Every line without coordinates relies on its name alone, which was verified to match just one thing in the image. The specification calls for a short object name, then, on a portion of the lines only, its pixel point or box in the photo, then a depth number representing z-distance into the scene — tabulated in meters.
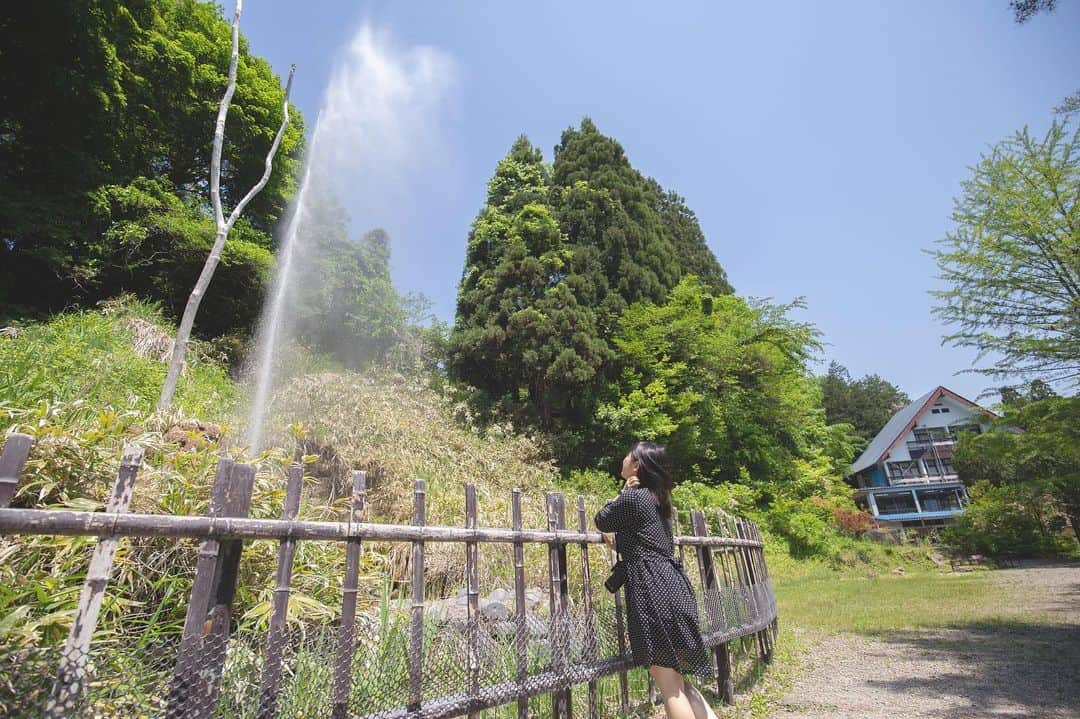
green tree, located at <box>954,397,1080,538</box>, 7.30
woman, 2.59
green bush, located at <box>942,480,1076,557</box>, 17.48
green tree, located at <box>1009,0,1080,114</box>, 4.15
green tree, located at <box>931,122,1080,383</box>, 7.62
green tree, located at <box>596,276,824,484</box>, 14.87
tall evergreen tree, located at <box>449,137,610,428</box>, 14.60
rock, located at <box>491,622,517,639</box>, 2.89
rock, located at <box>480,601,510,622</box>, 4.14
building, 31.36
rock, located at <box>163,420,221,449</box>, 3.99
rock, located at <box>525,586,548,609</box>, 4.80
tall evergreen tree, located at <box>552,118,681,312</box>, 17.72
